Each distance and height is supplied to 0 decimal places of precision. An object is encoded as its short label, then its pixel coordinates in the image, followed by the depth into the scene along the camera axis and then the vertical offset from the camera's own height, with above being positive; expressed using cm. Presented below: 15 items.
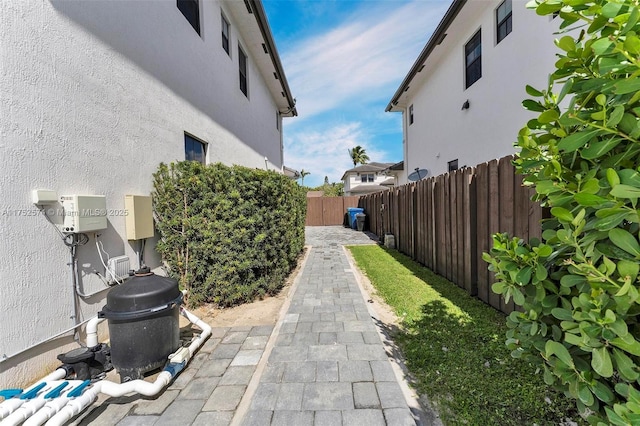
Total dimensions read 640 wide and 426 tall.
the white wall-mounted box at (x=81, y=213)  283 +2
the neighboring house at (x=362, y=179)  3786 +438
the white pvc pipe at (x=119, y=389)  195 -149
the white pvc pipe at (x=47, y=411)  187 -143
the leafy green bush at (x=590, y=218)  92 -6
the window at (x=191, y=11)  546 +435
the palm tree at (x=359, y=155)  5553 +1125
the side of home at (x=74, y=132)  242 +103
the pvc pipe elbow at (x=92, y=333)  277 -124
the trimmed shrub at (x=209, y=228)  432 -25
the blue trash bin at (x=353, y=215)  1650 -41
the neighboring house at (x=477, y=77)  648 +395
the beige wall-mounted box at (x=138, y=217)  374 -4
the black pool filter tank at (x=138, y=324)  255 -109
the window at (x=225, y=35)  733 +499
